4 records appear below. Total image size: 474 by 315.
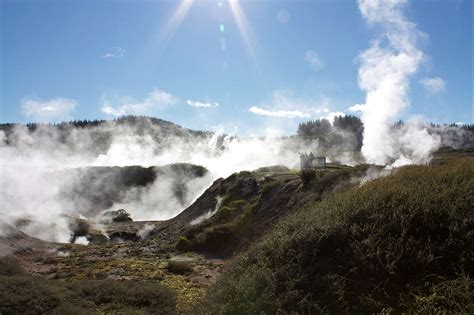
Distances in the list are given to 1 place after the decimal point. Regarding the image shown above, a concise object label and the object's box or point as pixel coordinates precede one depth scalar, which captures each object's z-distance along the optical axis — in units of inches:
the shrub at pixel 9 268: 530.0
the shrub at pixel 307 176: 920.7
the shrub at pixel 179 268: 699.2
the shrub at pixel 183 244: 979.1
